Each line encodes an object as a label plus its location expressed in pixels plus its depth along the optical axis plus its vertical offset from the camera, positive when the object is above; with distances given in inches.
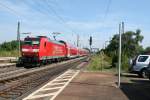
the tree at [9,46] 3374.5 +136.8
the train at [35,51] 1476.4 +37.1
